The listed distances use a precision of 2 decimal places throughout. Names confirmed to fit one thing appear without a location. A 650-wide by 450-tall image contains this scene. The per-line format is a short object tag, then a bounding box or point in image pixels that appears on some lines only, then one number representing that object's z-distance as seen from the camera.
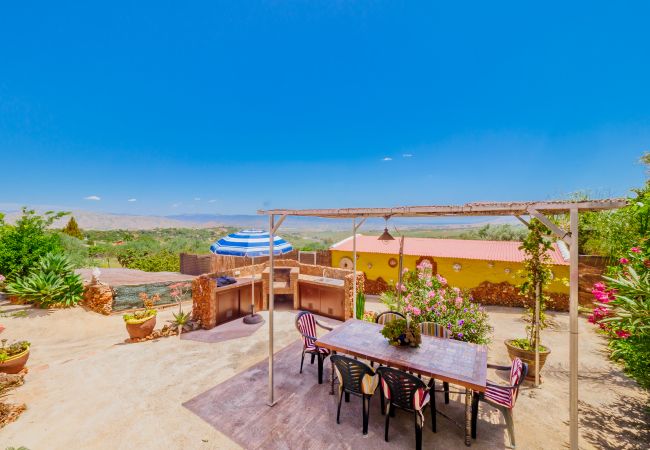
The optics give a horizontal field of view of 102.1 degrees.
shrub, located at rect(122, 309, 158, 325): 7.71
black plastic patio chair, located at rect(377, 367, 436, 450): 3.89
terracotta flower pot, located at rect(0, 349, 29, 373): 5.82
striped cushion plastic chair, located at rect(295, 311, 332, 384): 5.72
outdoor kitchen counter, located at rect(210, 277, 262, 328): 9.05
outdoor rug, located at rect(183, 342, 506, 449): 4.14
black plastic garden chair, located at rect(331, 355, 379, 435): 4.33
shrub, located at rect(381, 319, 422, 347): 4.83
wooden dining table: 4.01
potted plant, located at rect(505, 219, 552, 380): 5.89
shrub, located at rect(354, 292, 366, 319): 9.06
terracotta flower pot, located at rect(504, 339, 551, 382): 5.86
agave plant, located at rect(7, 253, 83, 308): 9.42
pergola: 2.89
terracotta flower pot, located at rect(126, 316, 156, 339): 7.75
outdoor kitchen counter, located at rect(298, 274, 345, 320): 9.78
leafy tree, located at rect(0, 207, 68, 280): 9.76
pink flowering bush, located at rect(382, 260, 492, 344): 6.68
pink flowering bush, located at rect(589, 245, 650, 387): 3.70
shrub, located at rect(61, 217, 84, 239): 30.28
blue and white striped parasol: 7.99
